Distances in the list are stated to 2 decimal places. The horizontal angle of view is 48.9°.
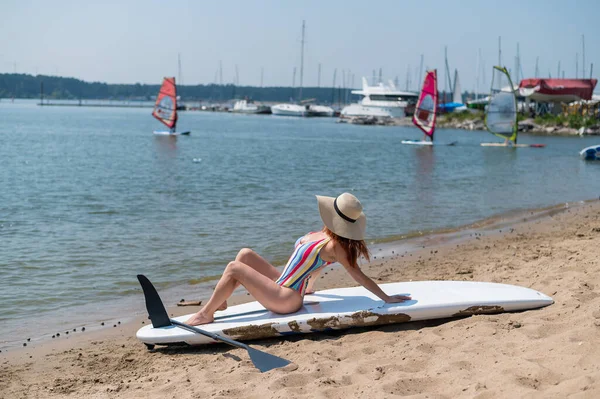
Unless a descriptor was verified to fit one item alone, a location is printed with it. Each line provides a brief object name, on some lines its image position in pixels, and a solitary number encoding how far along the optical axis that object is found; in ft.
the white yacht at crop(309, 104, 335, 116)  375.00
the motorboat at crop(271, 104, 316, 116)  366.43
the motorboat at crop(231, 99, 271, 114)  407.23
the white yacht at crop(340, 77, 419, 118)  291.79
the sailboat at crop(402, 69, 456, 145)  126.52
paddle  15.37
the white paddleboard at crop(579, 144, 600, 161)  100.99
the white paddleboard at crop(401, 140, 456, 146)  135.21
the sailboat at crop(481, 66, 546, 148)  126.11
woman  16.88
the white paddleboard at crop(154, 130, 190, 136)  150.41
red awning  227.03
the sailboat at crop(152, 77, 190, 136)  133.28
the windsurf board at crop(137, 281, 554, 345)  17.20
